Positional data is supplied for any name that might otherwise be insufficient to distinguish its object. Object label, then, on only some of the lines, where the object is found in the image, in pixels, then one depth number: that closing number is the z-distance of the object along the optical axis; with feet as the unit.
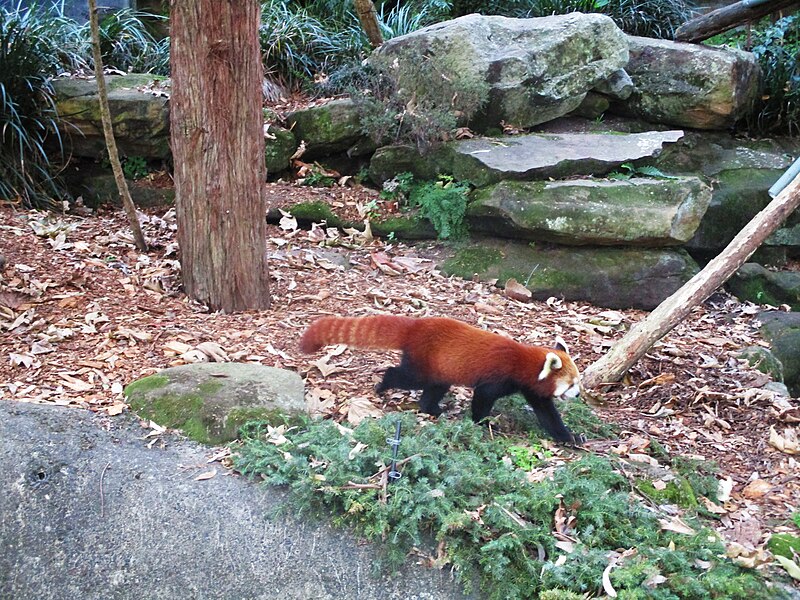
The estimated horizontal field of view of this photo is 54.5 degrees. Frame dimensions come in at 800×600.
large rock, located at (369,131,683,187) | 24.68
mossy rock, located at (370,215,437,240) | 25.27
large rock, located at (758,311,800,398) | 21.29
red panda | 14.05
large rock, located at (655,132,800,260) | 26.66
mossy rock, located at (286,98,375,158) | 27.61
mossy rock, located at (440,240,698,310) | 23.12
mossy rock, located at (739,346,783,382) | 19.89
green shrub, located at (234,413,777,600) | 10.71
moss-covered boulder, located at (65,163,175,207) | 26.43
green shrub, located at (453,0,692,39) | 37.47
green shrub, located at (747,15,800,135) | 31.32
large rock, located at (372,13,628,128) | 27.25
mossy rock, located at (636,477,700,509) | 13.12
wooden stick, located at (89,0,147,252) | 19.25
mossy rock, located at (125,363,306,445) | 13.15
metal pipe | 18.79
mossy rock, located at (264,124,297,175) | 27.30
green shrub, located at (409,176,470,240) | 24.43
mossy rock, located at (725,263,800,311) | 25.12
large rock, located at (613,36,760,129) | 29.71
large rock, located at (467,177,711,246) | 23.08
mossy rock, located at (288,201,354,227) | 25.54
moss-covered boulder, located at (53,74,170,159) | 26.09
